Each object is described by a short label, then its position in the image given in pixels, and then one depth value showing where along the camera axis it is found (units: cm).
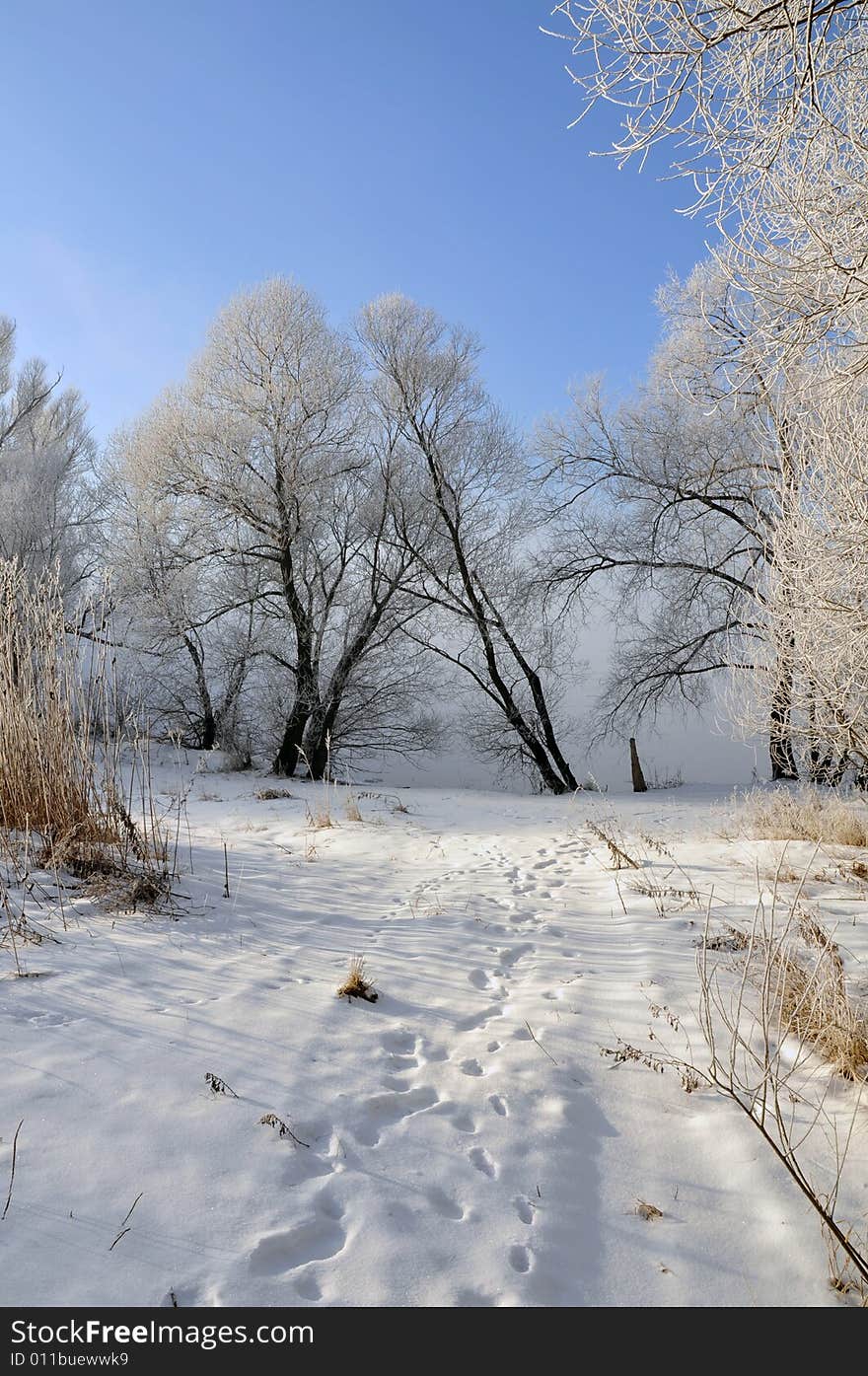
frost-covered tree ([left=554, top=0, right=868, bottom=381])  290
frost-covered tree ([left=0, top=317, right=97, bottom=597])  1595
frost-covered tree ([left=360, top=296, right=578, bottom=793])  1496
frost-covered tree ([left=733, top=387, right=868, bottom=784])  405
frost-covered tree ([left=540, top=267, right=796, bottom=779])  1316
